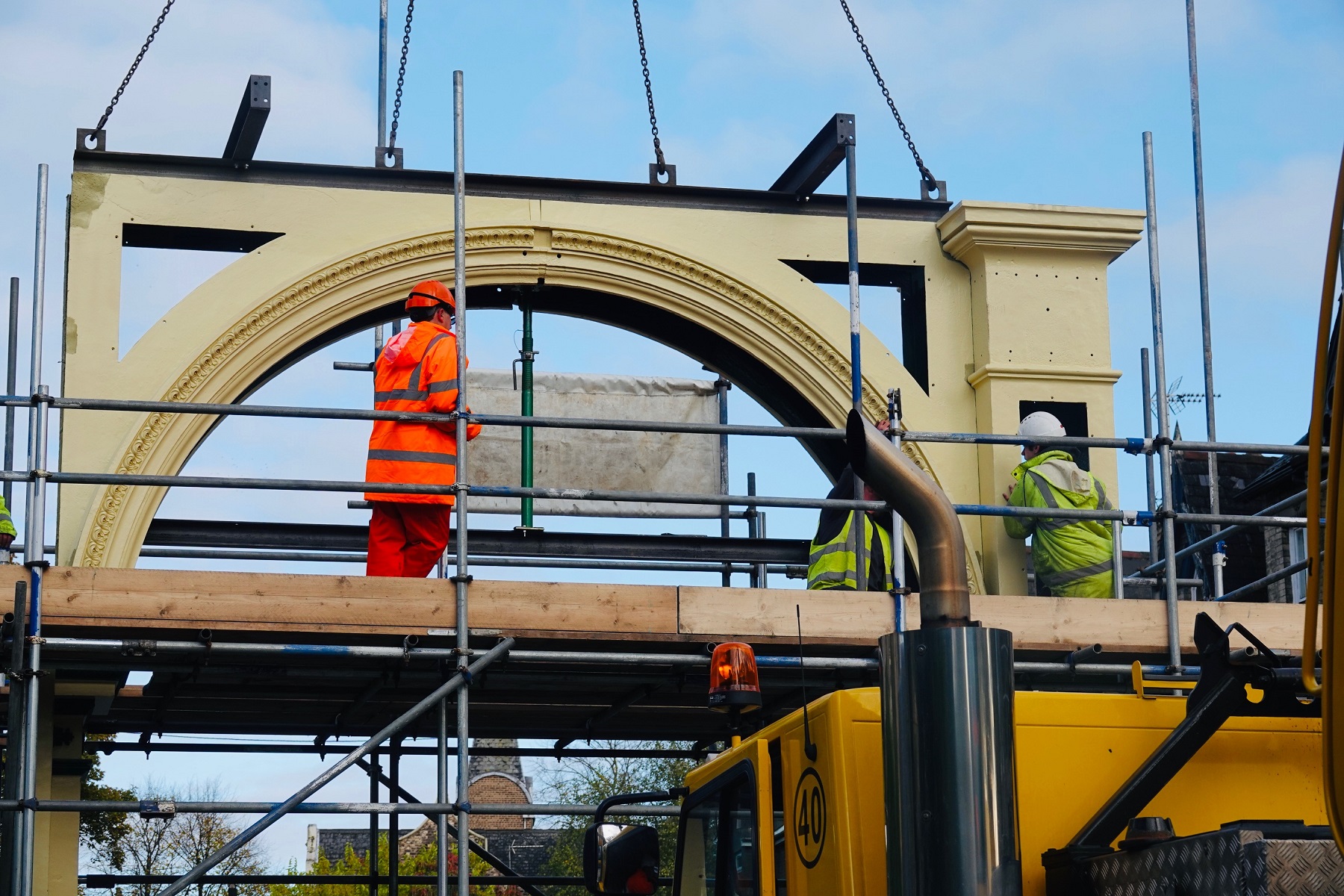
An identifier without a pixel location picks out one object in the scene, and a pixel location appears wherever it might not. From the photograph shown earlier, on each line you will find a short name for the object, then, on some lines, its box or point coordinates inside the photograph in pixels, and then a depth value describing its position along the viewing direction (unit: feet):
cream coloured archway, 32.14
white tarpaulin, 43.24
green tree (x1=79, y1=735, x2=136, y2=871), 72.18
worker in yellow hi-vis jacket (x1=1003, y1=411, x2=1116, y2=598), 32.94
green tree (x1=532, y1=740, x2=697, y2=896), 120.06
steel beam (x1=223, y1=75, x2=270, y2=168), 31.78
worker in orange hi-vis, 28.55
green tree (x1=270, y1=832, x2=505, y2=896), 111.96
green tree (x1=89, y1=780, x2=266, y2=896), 82.07
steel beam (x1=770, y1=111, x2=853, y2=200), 33.86
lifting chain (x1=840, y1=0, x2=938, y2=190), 36.86
